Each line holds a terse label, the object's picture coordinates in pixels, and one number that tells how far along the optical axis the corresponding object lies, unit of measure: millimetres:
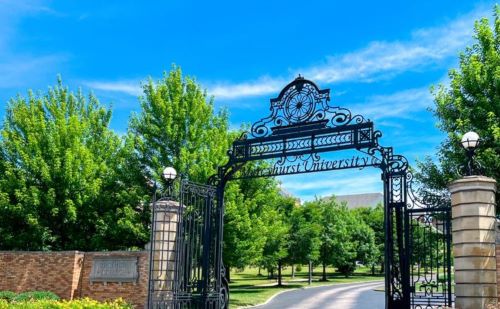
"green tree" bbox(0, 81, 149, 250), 18562
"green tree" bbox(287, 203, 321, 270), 33875
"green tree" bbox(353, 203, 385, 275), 49478
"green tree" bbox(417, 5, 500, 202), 13320
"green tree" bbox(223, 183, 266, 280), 18422
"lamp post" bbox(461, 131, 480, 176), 9102
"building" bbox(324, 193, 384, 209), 97500
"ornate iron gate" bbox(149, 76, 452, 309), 10281
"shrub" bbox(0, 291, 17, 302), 14823
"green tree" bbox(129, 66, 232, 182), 18609
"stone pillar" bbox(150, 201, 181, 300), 11820
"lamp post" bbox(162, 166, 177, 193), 11741
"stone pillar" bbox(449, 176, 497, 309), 8523
